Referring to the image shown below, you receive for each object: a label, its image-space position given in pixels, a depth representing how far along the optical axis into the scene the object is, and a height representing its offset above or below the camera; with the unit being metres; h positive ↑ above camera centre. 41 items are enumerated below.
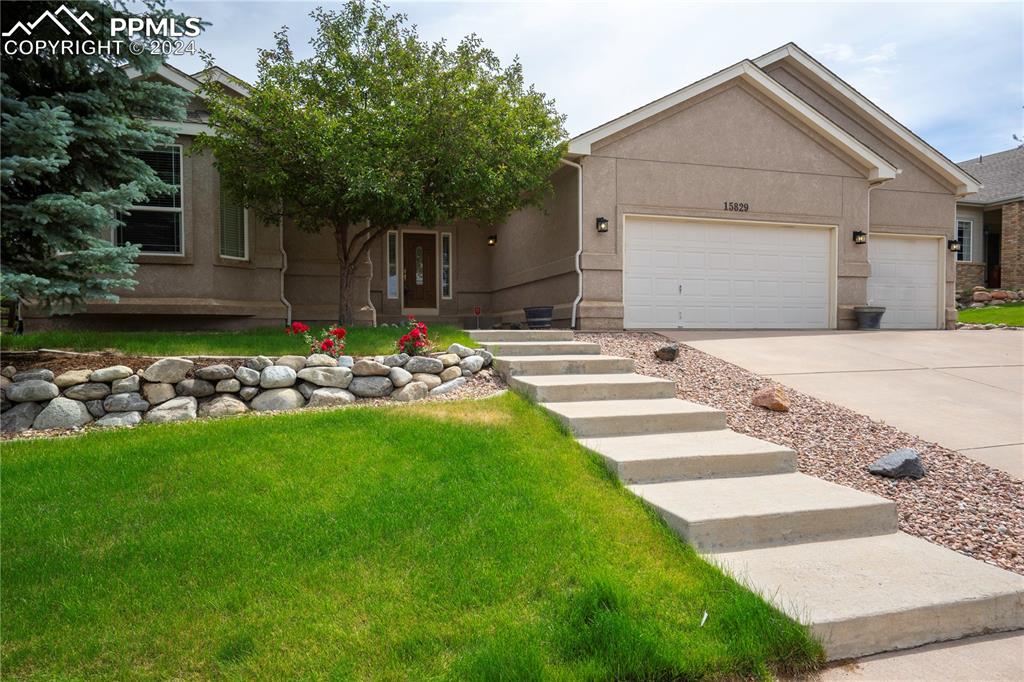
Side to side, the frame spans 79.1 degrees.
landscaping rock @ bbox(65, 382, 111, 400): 5.52 -0.73
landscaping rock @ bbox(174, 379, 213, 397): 5.71 -0.71
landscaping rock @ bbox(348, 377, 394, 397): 6.04 -0.75
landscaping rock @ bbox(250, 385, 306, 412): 5.76 -0.85
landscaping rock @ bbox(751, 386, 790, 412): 6.20 -0.92
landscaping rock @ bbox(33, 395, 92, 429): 5.35 -0.91
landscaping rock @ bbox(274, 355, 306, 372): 6.04 -0.50
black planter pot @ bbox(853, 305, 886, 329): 11.99 -0.12
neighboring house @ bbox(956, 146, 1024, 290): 19.42 +2.66
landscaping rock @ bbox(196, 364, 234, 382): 5.70 -0.57
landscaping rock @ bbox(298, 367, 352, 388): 5.95 -0.63
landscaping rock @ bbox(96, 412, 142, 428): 5.41 -0.96
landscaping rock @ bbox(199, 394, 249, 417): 5.67 -0.89
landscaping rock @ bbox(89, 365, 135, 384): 5.57 -0.57
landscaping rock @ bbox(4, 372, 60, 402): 5.38 -0.69
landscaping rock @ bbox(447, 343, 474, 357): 6.76 -0.45
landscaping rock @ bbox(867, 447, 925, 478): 4.83 -1.24
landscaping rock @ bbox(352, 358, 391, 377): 6.11 -0.58
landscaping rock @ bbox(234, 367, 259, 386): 5.79 -0.61
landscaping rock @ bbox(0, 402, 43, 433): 5.33 -0.92
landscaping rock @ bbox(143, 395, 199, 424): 5.51 -0.90
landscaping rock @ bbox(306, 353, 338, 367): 6.09 -0.50
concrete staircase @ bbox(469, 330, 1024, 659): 2.82 -1.29
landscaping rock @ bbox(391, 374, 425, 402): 6.07 -0.81
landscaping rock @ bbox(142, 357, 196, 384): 5.65 -0.55
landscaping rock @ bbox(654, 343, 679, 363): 7.84 -0.56
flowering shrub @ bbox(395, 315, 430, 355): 6.68 -0.36
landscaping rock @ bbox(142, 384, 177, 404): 5.65 -0.76
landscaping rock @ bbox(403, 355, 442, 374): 6.34 -0.57
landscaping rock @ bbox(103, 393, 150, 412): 5.52 -0.83
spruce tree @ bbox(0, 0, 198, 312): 4.91 +1.30
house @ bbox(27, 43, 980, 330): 9.77 +1.36
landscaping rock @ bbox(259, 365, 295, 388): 5.80 -0.63
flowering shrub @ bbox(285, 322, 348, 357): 6.37 -0.35
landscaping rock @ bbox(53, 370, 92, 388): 5.52 -0.61
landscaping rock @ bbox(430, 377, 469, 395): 6.19 -0.77
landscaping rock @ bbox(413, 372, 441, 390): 6.31 -0.71
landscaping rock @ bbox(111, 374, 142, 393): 5.59 -0.67
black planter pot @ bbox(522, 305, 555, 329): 10.44 -0.11
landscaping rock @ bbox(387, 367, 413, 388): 6.14 -0.66
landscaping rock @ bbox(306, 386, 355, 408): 5.84 -0.84
